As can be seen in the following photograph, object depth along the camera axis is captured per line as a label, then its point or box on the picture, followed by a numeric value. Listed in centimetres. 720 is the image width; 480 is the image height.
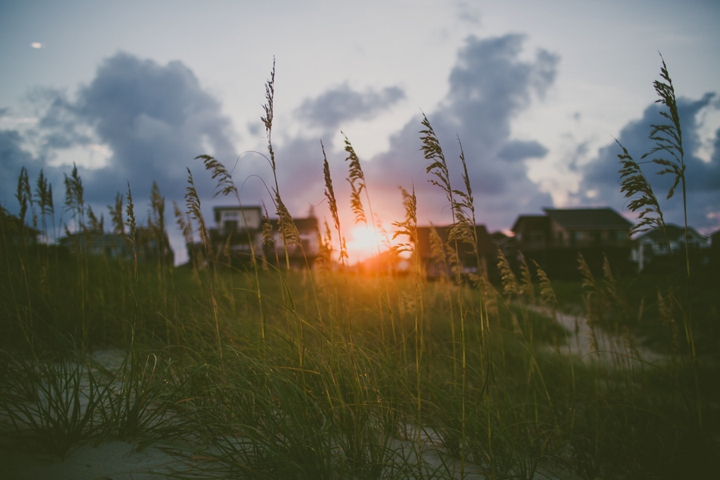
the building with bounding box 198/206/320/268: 3290
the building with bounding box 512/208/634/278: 4053
